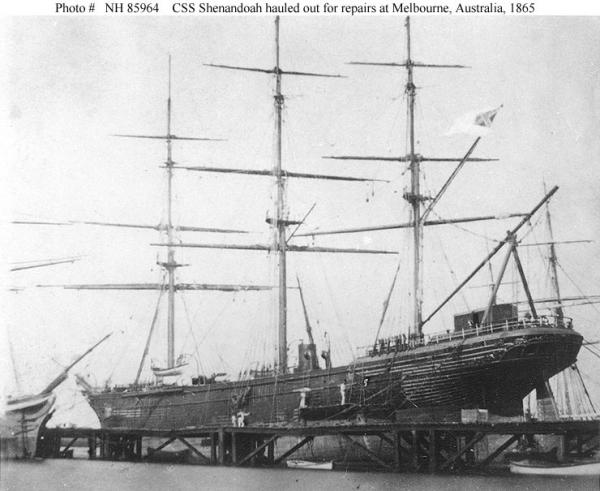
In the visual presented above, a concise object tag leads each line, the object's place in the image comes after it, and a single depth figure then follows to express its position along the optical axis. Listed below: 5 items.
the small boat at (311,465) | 31.12
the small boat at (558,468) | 25.88
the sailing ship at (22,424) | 35.69
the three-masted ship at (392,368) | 29.91
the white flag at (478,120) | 30.53
